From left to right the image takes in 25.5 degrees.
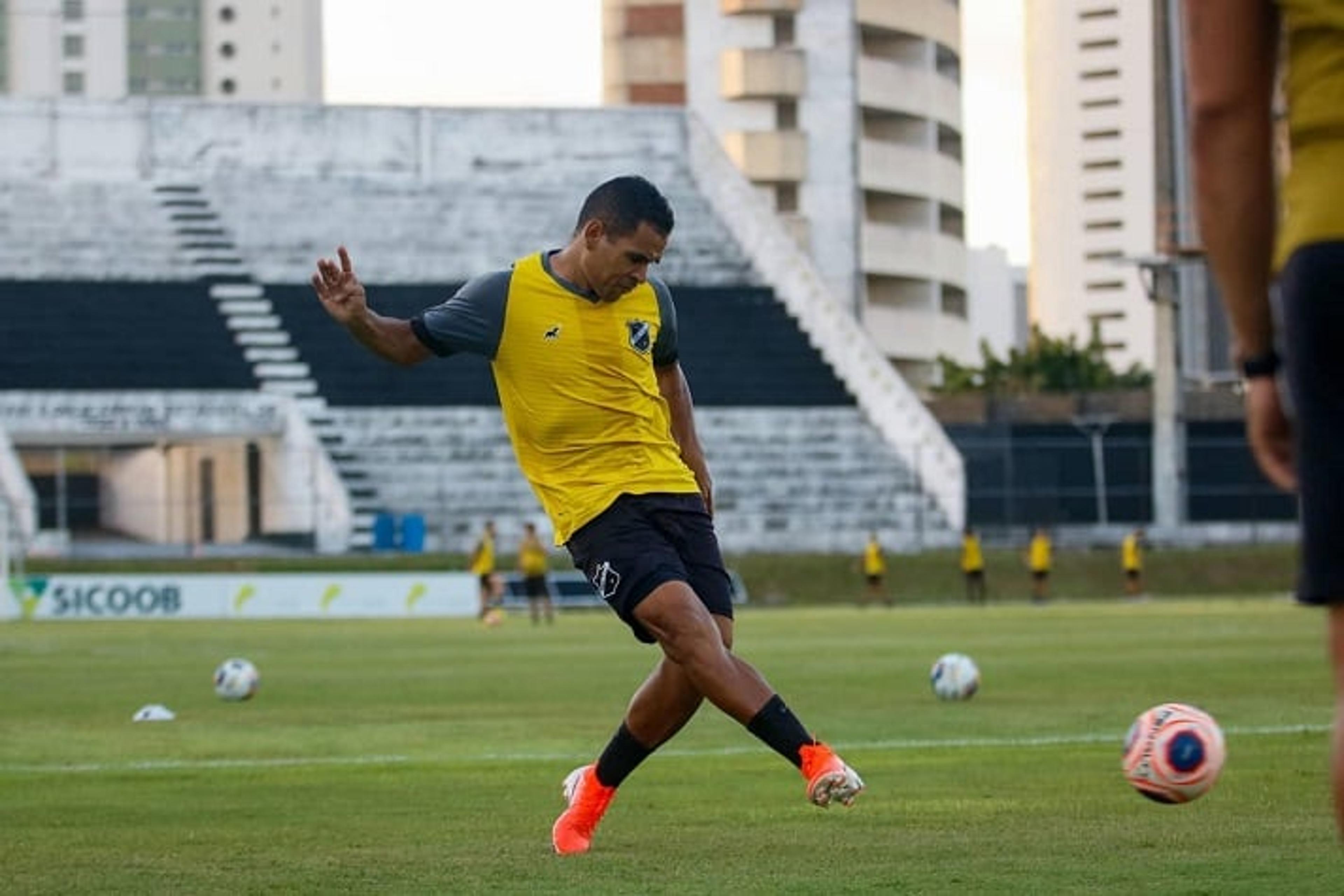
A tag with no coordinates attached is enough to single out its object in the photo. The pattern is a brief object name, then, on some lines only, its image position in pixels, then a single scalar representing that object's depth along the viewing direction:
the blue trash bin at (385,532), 56.26
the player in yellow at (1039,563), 54.84
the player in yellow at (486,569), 46.47
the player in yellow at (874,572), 53.59
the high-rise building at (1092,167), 176.50
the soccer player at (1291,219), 4.28
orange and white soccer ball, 9.00
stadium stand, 60.91
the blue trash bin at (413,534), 56.44
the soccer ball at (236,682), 21.36
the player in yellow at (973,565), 54.25
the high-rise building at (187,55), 173.00
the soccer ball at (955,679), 19.66
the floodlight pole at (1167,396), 62.97
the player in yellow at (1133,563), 56.38
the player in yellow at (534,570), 45.59
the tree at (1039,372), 100.50
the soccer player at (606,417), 9.27
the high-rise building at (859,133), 96.19
